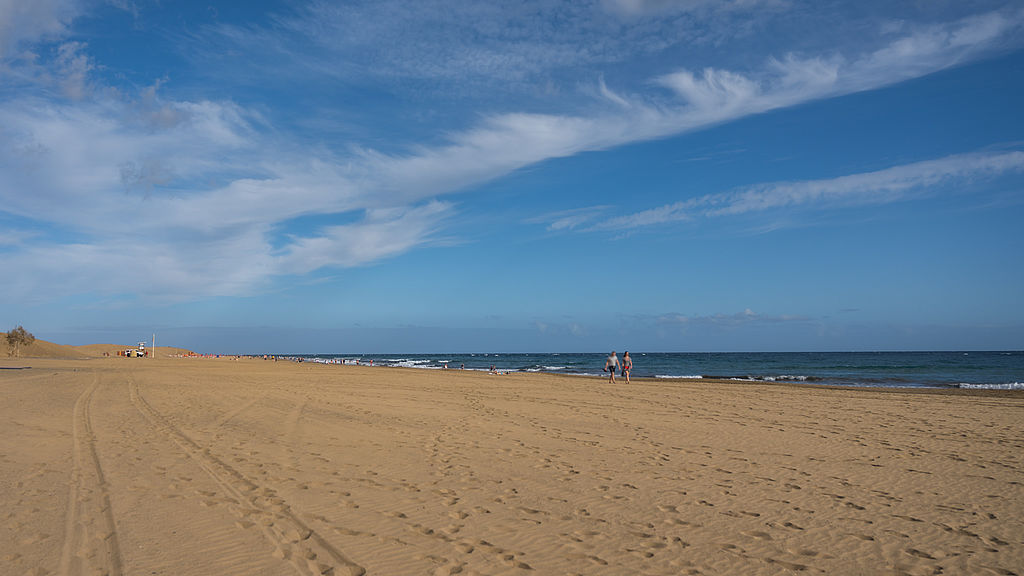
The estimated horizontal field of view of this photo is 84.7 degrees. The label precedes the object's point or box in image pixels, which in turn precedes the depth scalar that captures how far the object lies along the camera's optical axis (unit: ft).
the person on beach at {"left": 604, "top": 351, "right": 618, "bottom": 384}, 103.95
